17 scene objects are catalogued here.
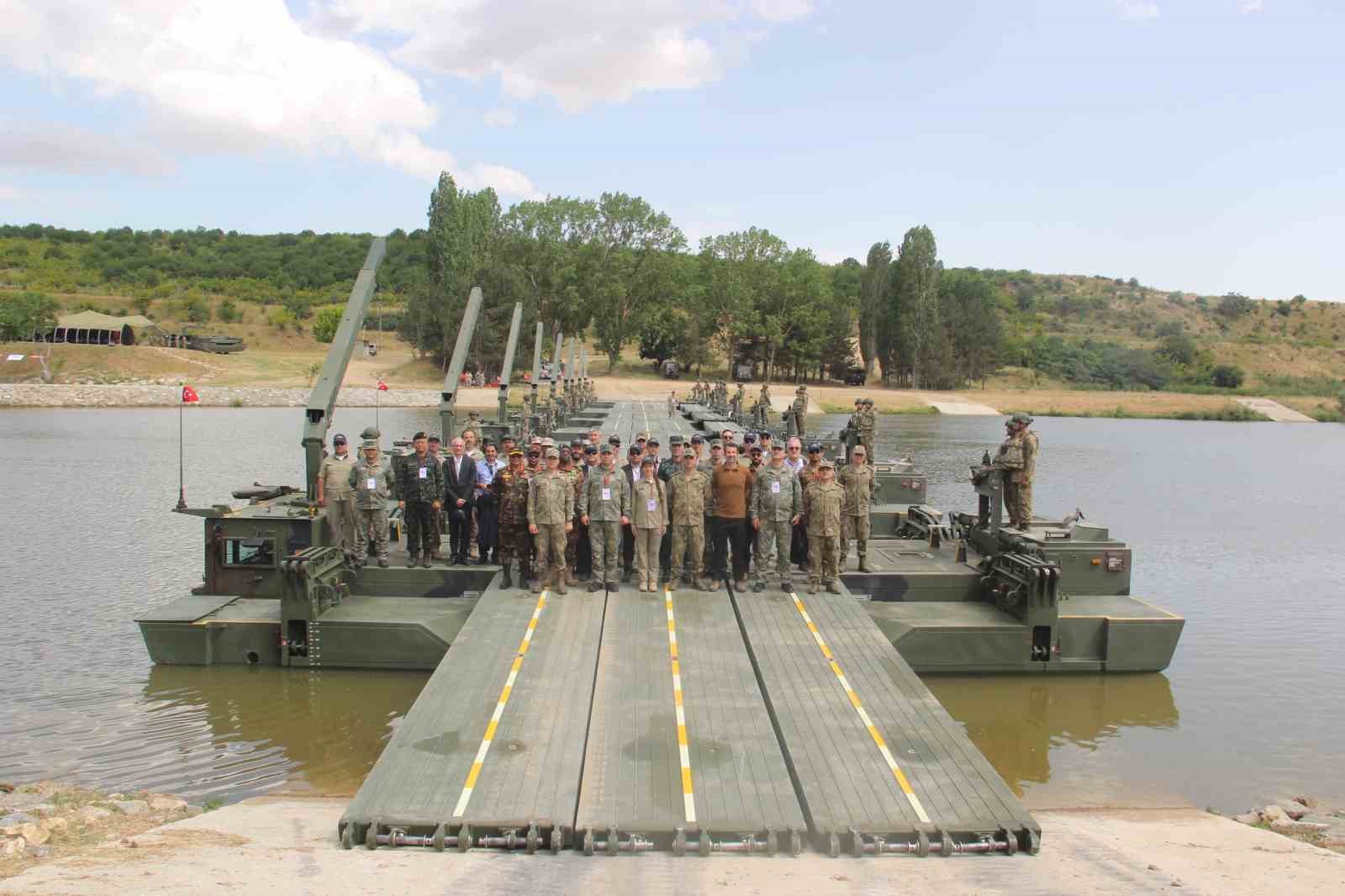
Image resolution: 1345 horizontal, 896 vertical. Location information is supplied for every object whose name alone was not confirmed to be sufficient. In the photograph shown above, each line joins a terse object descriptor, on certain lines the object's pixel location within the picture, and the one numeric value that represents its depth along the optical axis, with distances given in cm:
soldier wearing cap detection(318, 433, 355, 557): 1119
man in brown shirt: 1057
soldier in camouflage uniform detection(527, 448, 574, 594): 1025
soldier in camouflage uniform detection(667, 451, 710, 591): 1058
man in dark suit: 1120
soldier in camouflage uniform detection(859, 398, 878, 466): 1620
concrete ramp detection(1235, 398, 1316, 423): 6288
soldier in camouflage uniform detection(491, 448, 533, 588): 1060
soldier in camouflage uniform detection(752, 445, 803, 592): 1061
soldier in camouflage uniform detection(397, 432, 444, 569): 1094
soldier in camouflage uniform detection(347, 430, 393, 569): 1087
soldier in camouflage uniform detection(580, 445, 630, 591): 1039
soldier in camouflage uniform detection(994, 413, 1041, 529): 1191
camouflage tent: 6444
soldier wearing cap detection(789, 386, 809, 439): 1883
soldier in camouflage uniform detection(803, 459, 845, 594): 1050
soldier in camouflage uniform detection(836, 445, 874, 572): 1123
